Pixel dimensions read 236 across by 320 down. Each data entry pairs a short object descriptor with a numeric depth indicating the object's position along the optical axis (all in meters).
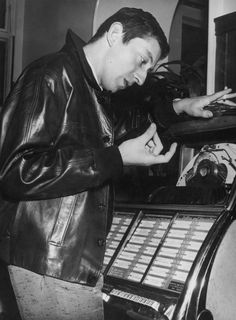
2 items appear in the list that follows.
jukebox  1.54
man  1.45
